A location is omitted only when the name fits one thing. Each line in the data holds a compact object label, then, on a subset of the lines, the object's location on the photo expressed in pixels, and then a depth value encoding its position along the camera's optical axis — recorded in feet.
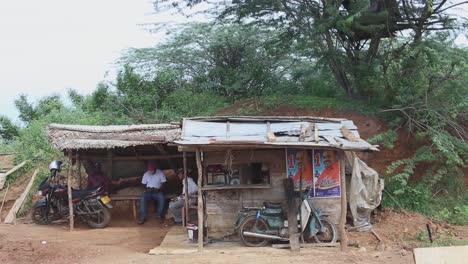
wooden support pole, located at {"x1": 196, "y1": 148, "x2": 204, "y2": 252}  28.07
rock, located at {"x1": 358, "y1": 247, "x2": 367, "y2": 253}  27.37
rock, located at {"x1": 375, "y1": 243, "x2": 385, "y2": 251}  28.02
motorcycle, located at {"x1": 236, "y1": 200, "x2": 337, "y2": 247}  28.32
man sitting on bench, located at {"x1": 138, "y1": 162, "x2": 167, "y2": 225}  37.65
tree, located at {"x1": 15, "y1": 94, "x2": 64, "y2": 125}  68.03
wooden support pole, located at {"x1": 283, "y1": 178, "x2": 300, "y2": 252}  27.71
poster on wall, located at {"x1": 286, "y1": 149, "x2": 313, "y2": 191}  30.48
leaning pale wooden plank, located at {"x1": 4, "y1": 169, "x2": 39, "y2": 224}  39.14
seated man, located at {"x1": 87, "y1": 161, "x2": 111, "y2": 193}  38.68
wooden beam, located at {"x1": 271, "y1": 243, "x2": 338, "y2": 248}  28.22
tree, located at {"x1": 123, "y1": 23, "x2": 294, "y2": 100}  62.34
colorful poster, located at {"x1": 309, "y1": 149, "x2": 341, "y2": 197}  30.40
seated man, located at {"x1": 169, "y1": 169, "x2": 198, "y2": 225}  35.70
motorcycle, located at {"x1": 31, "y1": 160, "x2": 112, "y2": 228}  36.78
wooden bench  38.60
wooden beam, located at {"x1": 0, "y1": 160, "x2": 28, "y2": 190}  45.30
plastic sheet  32.71
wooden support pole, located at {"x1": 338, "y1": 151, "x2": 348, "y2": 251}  27.84
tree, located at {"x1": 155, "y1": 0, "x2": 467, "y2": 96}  39.93
